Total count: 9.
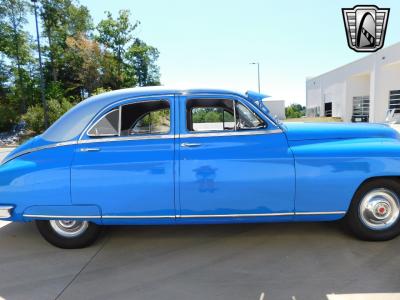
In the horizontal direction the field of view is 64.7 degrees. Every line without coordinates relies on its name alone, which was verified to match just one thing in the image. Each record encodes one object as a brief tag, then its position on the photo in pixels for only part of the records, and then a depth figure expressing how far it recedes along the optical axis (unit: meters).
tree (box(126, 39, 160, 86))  37.34
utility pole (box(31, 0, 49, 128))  20.40
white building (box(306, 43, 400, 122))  28.31
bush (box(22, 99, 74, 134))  22.39
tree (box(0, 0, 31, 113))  27.39
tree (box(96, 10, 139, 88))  34.59
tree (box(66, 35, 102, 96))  30.48
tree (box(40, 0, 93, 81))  31.64
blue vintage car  3.36
